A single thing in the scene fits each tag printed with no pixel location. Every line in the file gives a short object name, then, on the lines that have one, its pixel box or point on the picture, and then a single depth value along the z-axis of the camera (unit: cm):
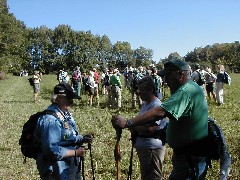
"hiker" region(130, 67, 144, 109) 1368
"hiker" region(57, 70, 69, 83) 1849
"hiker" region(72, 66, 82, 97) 1726
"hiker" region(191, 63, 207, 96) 1271
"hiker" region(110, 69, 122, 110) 1449
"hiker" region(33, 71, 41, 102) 1764
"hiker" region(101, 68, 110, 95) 1626
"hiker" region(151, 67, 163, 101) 1195
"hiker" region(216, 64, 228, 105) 1422
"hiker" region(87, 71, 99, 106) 1583
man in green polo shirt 290
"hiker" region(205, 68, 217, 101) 1469
